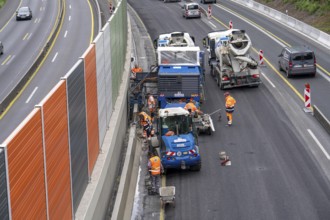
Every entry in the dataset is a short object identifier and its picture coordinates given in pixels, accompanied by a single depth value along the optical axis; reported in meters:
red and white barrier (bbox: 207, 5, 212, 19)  66.44
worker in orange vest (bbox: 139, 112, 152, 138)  27.16
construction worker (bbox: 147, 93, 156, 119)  30.73
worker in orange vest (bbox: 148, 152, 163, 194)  21.69
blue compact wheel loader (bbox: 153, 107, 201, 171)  23.36
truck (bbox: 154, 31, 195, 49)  37.31
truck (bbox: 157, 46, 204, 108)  30.67
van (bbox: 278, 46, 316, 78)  38.28
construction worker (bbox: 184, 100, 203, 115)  28.39
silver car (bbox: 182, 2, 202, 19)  66.12
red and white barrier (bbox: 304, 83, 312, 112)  31.42
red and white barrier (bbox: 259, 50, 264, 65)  43.12
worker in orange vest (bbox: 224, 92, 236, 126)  29.67
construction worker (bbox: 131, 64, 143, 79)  34.89
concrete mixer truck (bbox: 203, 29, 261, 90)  36.38
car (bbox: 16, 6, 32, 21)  71.81
